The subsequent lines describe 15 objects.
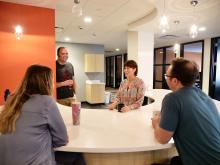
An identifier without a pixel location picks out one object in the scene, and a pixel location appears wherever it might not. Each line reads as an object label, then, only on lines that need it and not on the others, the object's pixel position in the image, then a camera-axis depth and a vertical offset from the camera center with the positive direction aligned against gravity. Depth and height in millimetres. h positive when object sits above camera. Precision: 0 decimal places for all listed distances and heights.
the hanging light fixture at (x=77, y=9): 2542 +785
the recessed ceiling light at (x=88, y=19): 3988 +1041
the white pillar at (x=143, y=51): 4852 +427
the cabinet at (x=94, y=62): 7523 +204
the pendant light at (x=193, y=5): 2782 +961
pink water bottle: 1587 -379
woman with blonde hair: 1113 -348
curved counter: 1224 -504
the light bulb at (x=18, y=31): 3100 +598
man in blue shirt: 1120 -329
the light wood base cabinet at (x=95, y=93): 7324 -993
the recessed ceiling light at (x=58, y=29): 4854 +1024
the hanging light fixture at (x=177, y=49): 6850 +698
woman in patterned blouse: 2291 -279
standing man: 3080 -219
